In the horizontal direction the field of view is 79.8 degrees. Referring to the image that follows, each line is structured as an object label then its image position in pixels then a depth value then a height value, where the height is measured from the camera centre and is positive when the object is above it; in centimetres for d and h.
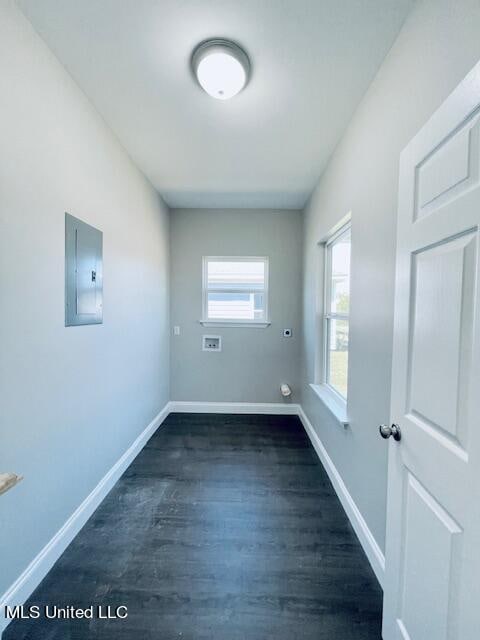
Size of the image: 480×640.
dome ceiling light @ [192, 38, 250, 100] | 137 +122
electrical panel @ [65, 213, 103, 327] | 161 +21
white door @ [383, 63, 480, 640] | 73 -21
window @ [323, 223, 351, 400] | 231 +2
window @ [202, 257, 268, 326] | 372 +31
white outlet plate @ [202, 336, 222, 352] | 372 -42
